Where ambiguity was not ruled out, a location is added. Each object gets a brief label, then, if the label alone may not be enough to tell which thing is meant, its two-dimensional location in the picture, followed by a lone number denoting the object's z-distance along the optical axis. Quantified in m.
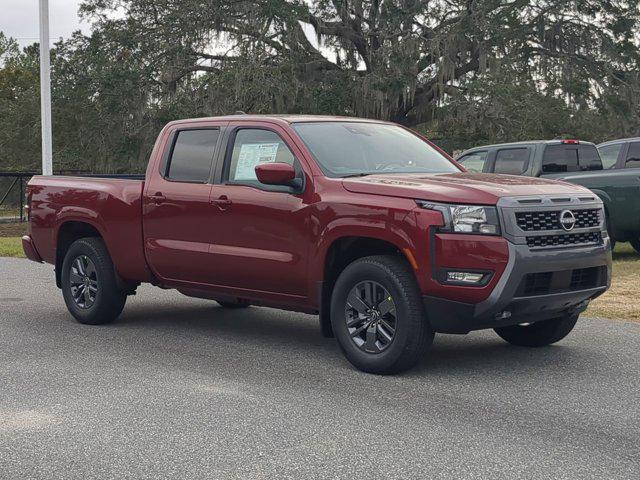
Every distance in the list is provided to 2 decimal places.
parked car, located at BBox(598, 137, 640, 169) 14.52
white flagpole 19.95
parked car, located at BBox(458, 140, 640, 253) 14.12
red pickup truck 6.50
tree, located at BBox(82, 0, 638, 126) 28.47
